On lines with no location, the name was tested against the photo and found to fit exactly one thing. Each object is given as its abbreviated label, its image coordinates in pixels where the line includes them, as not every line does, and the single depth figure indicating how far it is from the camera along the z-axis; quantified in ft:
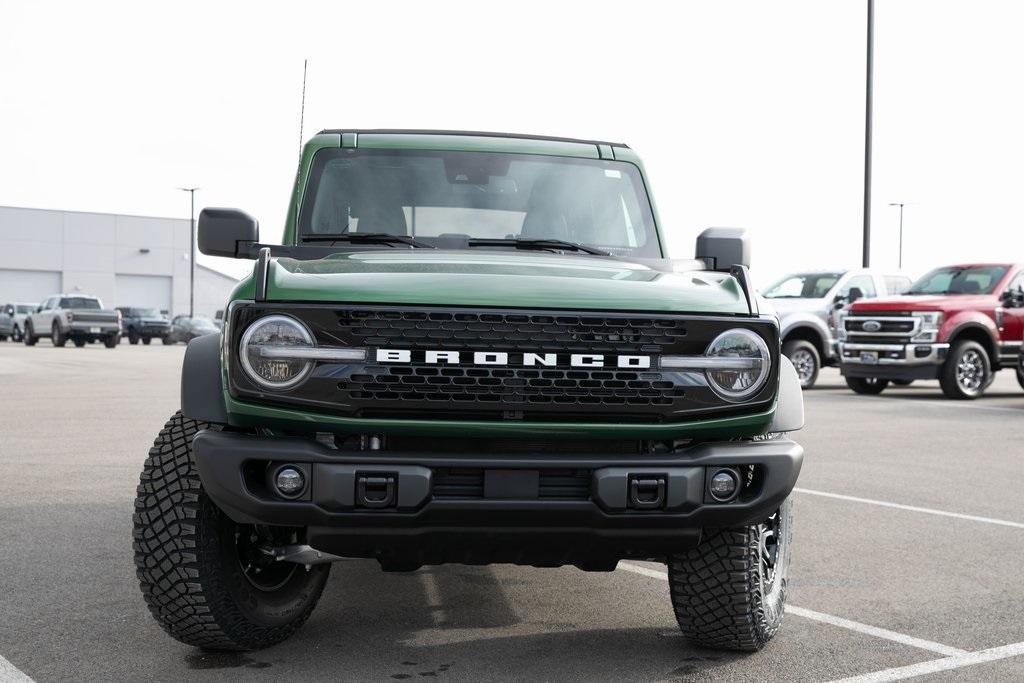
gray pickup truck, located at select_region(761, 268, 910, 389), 66.28
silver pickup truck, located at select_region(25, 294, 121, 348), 136.46
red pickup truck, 59.06
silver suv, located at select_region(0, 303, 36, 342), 163.94
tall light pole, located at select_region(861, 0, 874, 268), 80.38
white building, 237.86
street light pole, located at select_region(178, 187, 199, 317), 206.30
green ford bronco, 11.76
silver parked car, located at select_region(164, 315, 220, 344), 163.53
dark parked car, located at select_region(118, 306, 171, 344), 164.14
